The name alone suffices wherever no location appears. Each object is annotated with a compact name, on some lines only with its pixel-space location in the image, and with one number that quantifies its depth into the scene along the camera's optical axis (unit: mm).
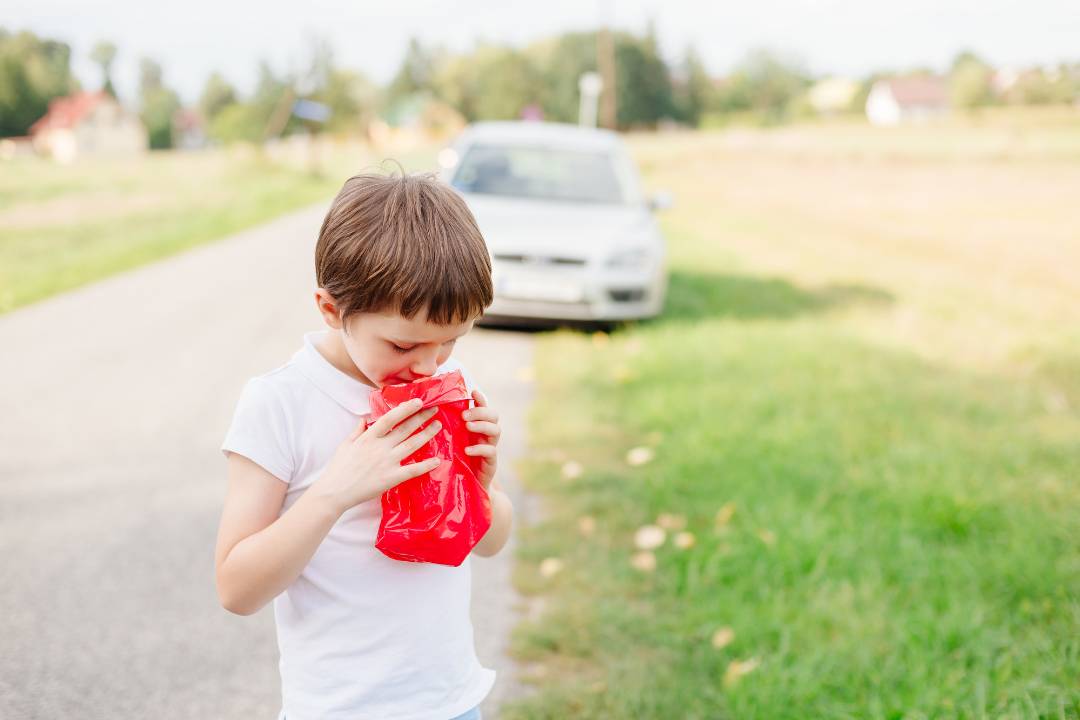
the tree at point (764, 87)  98812
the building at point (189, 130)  41625
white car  6930
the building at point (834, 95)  111775
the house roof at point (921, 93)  105250
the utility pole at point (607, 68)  36000
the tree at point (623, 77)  78812
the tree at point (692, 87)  86688
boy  1225
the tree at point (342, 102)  47906
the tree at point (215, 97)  42250
